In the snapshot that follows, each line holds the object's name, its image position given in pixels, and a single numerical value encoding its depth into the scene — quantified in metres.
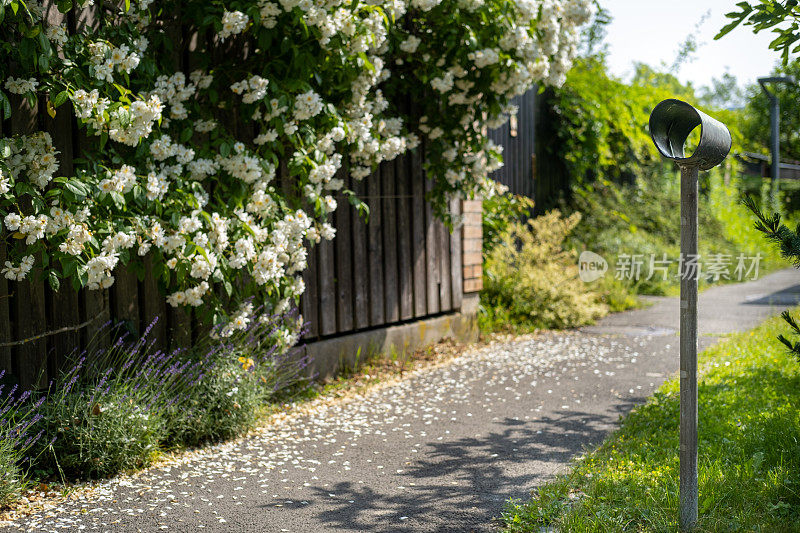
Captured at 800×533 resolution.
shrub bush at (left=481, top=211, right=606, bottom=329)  8.13
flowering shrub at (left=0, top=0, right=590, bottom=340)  3.52
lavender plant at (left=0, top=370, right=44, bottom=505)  3.12
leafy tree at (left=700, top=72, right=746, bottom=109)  49.38
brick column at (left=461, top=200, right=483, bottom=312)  7.33
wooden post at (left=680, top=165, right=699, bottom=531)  2.63
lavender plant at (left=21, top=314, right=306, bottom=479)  3.49
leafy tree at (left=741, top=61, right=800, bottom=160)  16.22
